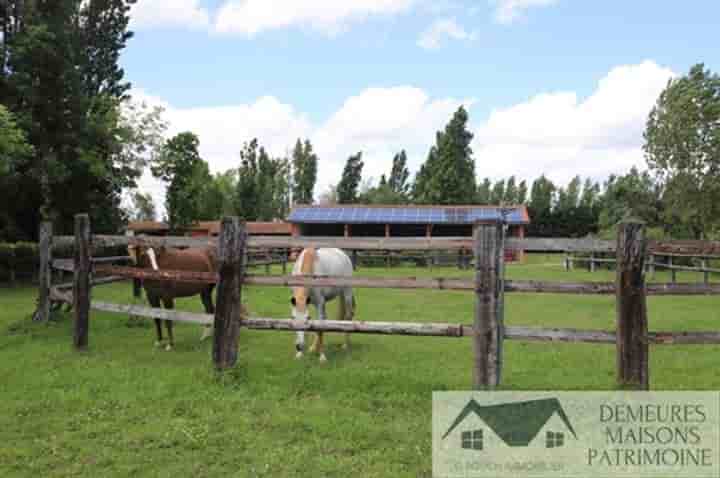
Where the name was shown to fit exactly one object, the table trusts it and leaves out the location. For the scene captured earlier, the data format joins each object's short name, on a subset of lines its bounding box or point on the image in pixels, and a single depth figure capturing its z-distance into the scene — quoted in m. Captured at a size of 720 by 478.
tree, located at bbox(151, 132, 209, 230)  34.28
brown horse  7.66
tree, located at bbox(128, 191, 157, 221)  32.66
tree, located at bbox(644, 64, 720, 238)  26.31
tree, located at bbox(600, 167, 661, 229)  37.06
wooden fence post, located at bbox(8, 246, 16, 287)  16.78
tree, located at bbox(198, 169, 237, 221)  51.81
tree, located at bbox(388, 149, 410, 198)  78.62
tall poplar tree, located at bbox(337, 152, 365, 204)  65.06
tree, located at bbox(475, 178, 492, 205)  81.38
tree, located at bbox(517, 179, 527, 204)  84.69
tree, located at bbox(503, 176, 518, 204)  84.00
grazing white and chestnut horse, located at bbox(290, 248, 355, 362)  6.26
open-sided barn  37.12
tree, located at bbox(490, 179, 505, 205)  82.32
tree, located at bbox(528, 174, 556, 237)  54.84
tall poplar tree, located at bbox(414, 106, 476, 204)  50.31
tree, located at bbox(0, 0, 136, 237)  17.78
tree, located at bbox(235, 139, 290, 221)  55.75
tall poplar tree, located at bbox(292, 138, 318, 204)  69.75
